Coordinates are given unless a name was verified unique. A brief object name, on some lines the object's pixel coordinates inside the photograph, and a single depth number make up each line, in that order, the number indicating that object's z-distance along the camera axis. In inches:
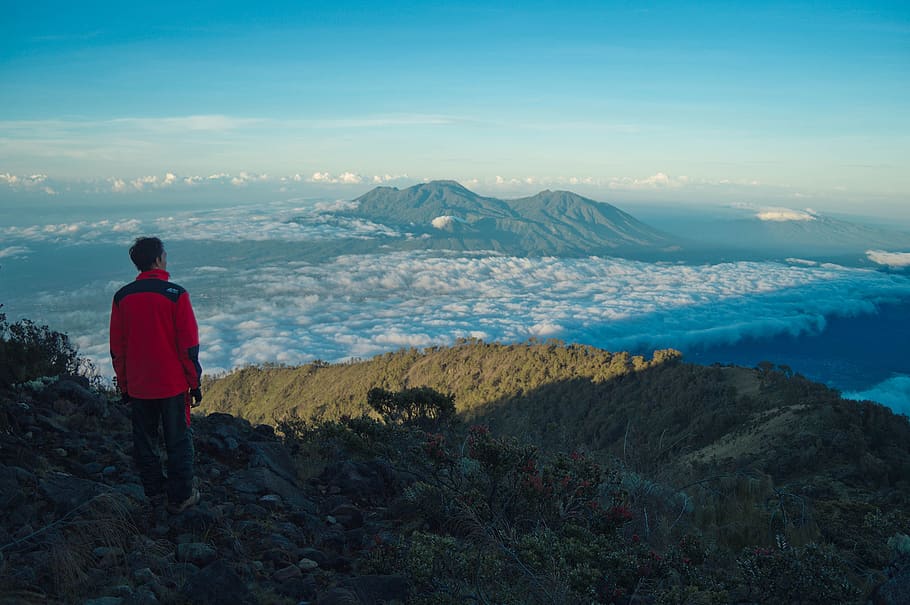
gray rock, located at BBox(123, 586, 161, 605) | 117.1
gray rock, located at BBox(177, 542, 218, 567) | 144.7
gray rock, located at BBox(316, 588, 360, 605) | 130.2
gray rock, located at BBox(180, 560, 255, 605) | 122.7
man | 164.7
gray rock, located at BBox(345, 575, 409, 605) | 136.6
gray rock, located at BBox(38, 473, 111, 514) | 153.2
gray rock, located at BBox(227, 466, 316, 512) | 210.8
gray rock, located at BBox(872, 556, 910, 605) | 124.9
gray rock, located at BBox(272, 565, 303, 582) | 149.5
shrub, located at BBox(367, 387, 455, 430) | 354.0
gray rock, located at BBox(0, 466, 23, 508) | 147.0
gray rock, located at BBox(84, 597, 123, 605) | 114.7
